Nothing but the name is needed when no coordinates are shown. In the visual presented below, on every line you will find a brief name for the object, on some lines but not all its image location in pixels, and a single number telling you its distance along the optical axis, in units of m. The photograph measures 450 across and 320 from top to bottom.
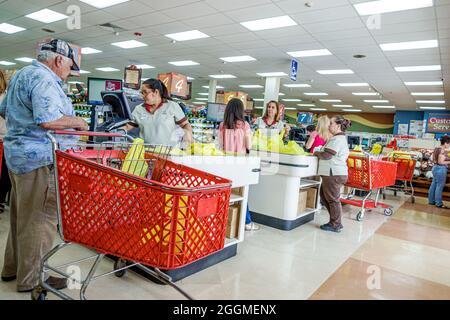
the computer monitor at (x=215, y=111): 8.01
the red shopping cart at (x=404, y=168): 7.33
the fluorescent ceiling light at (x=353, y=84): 12.33
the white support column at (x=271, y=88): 12.48
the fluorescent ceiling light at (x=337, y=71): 10.43
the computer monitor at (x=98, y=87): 4.44
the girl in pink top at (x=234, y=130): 3.65
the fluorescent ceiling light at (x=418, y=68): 8.91
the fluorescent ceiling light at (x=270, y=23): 6.51
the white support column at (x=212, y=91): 14.95
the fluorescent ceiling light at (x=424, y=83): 10.80
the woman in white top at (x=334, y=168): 4.18
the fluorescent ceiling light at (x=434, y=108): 16.98
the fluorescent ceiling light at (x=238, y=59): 9.96
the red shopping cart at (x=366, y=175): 4.98
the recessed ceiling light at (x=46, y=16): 7.50
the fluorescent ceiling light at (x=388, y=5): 5.20
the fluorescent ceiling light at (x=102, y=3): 6.46
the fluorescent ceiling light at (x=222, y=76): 13.29
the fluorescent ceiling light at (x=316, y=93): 15.80
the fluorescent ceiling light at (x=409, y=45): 7.06
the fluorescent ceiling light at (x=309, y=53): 8.51
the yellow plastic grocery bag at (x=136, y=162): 2.05
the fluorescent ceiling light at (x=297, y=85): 13.81
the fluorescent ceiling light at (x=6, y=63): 15.53
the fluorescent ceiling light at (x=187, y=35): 8.00
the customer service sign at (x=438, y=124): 15.55
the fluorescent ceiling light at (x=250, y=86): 15.19
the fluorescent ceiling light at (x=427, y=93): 12.71
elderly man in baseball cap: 1.84
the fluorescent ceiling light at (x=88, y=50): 10.93
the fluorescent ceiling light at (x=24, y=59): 13.86
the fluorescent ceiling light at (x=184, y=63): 11.34
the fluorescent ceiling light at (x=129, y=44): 9.44
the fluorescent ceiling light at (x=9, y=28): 9.02
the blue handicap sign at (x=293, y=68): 9.23
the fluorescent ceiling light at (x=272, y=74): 11.80
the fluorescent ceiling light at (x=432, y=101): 14.54
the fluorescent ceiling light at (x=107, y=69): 14.34
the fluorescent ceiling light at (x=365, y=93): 14.46
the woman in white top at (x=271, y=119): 4.70
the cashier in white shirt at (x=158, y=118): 2.81
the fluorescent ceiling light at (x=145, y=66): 12.67
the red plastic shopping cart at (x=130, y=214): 1.52
